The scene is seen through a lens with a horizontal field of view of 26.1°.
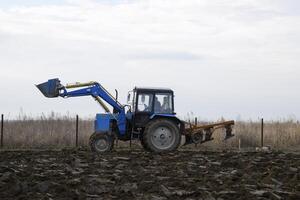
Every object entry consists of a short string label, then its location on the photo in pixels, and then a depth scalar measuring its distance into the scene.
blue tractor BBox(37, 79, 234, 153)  23.55
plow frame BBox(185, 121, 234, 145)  25.55
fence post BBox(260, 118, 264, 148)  34.28
